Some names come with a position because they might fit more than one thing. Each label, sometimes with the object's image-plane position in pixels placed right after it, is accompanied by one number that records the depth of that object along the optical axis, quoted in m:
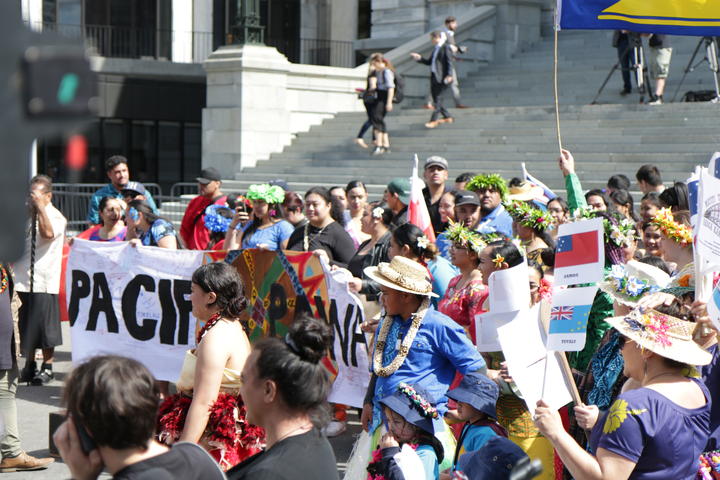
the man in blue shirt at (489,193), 18.11
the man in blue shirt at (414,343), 9.92
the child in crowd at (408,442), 8.37
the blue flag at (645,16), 14.35
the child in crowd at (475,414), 8.74
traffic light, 2.38
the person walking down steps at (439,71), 36.34
